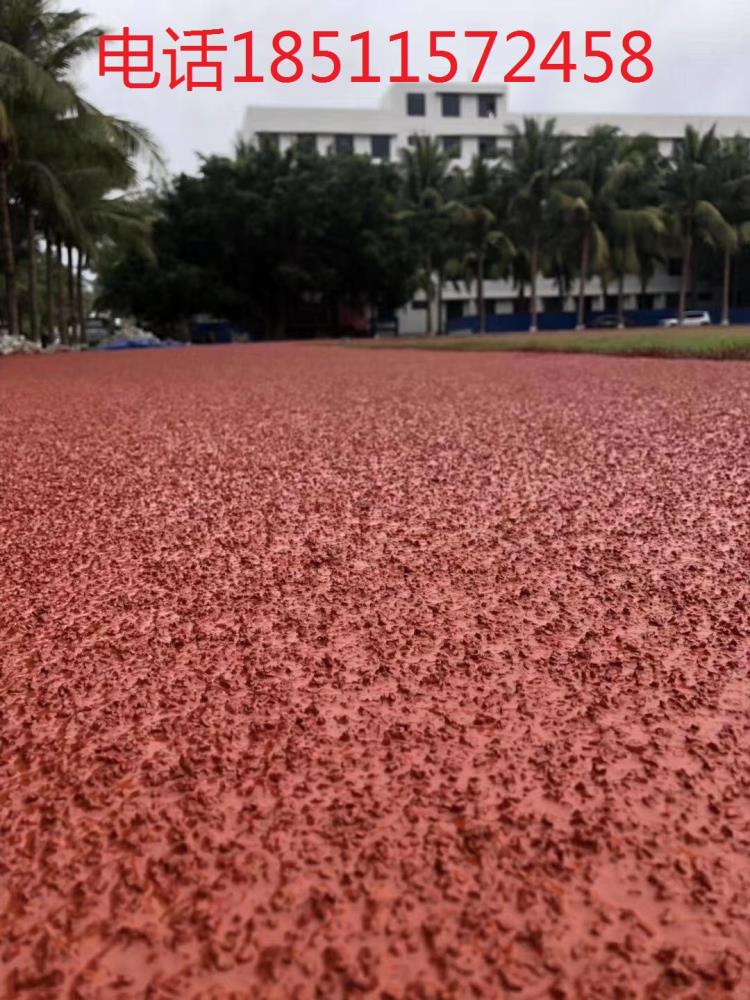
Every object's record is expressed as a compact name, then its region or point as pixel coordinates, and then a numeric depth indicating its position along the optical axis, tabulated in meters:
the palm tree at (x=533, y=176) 30.94
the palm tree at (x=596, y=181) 31.06
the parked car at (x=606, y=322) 39.04
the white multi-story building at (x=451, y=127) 41.66
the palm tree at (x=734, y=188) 32.97
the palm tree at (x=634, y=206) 31.52
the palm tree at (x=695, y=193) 32.51
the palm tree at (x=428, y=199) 30.08
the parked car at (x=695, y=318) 36.94
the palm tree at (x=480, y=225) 30.94
